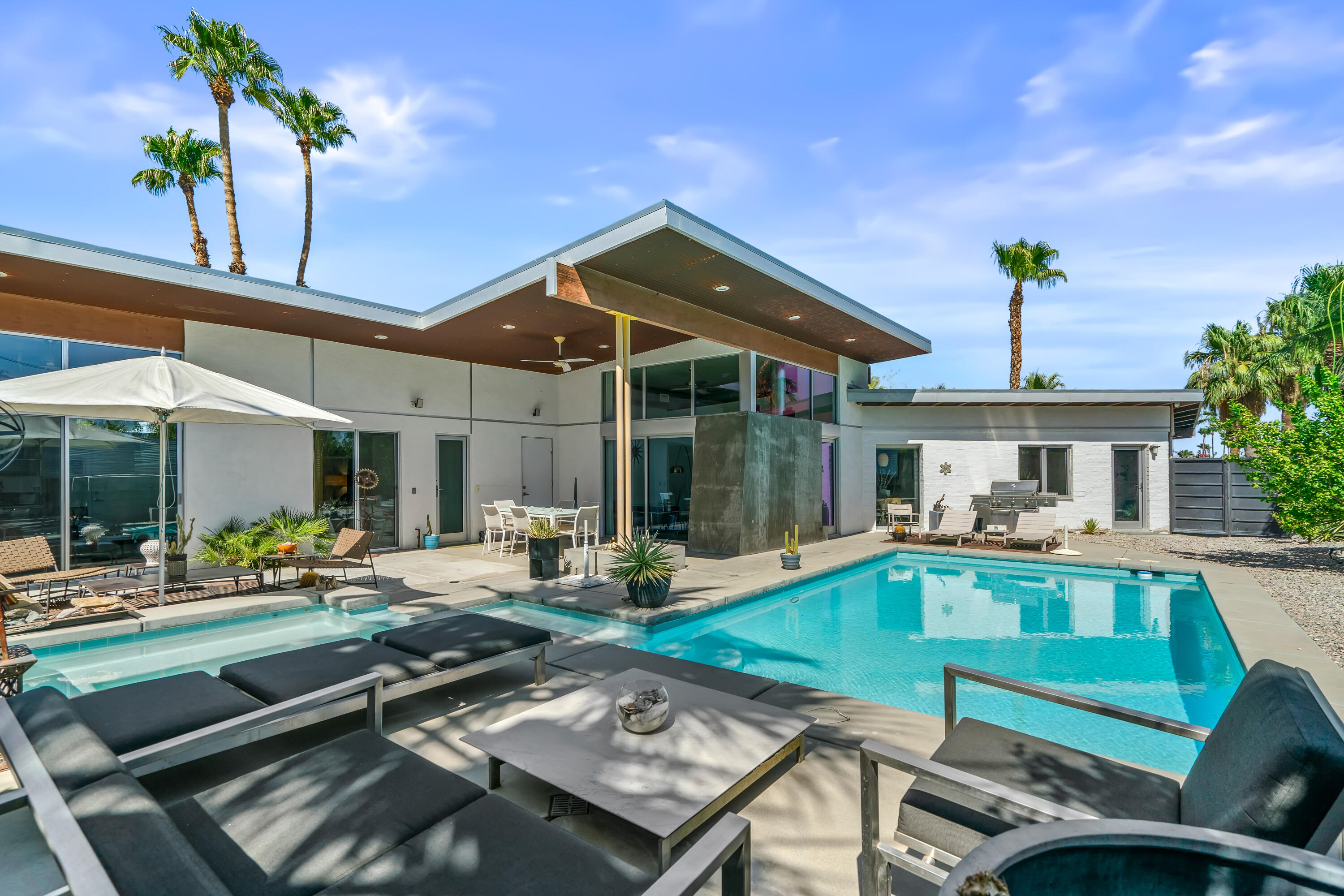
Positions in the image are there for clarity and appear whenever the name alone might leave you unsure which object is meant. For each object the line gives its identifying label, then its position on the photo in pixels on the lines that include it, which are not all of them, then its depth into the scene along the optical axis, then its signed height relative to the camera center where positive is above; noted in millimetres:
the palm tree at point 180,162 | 15156 +7767
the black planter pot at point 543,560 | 7840 -1306
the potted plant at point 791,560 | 8719 -1467
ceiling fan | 10247 +2007
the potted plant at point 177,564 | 6559 -1113
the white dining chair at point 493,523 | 10539 -1100
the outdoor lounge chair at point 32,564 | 5727 -988
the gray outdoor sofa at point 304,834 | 1415 -1160
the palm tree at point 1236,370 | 21594 +3232
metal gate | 12734 -991
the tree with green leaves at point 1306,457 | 8102 -25
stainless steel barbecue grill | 13016 -971
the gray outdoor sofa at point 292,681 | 2680 -1202
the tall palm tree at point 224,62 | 12664 +8940
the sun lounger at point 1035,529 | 11290 -1377
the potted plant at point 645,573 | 6277 -1194
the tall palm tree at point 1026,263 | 16969 +5523
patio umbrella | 4906 +583
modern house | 7504 +1200
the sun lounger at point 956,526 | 12141 -1389
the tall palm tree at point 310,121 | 15453 +9196
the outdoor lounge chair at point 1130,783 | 1332 -996
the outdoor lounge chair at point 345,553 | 6957 -1093
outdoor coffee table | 2270 -1289
